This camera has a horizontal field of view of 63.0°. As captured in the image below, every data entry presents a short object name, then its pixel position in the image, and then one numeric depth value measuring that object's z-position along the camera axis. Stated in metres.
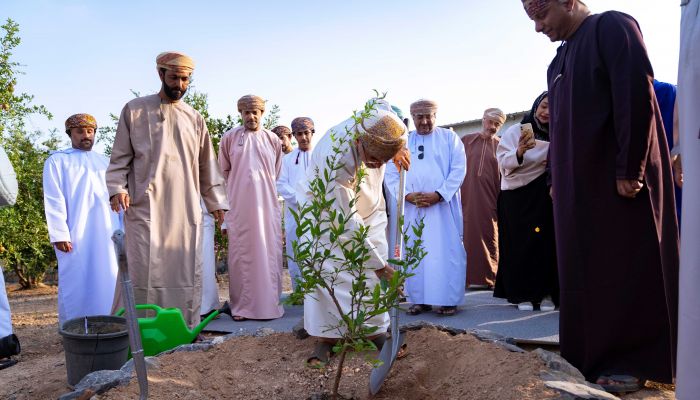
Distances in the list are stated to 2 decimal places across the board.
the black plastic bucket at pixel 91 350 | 3.28
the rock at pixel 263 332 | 3.66
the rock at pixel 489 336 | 3.05
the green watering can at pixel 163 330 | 3.61
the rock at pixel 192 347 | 3.24
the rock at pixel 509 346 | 2.81
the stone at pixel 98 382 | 2.48
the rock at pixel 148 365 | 2.80
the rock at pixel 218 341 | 3.40
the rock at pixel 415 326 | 3.46
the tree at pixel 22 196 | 7.27
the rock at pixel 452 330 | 3.28
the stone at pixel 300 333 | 3.58
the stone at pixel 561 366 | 2.46
